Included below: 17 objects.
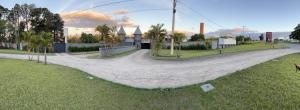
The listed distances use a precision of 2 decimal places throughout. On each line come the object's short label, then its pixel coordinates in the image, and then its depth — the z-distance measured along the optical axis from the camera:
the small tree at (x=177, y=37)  20.46
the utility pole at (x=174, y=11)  19.80
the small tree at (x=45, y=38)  13.35
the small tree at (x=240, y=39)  45.53
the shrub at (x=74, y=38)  54.05
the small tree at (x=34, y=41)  13.13
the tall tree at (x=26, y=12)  45.15
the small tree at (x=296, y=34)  34.69
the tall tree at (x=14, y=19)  44.21
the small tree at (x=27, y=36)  13.57
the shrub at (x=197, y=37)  53.35
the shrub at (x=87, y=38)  48.86
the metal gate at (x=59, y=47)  27.51
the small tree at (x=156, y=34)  22.23
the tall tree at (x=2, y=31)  37.59
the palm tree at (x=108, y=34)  29.81
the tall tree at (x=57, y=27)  49.58
